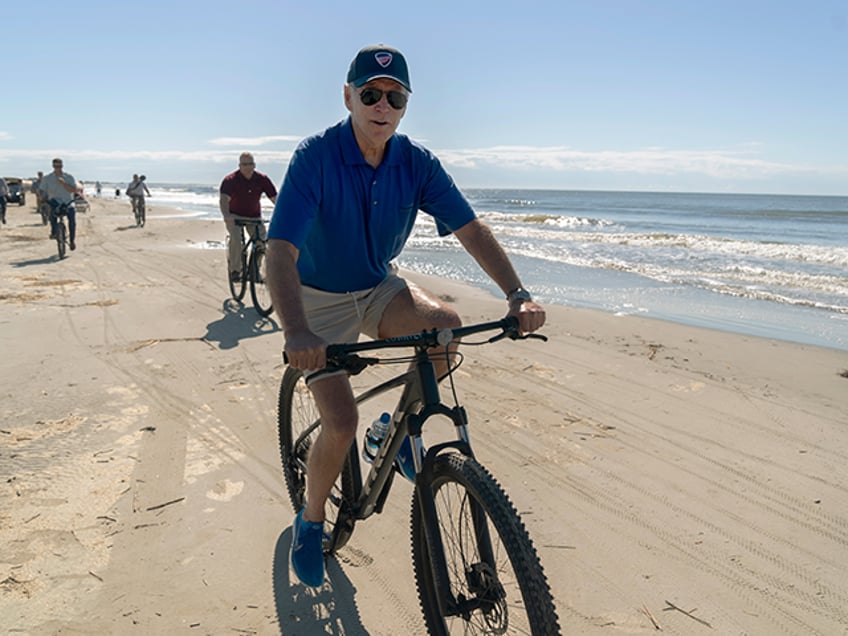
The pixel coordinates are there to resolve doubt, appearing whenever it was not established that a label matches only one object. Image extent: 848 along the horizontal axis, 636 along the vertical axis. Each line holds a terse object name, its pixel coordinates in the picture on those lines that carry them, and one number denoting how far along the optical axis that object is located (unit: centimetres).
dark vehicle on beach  3388
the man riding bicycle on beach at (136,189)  2248
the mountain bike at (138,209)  2265
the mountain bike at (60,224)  1305
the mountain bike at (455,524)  189
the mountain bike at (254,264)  835
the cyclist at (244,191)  852
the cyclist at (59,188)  1327
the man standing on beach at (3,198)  2197
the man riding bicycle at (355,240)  245
